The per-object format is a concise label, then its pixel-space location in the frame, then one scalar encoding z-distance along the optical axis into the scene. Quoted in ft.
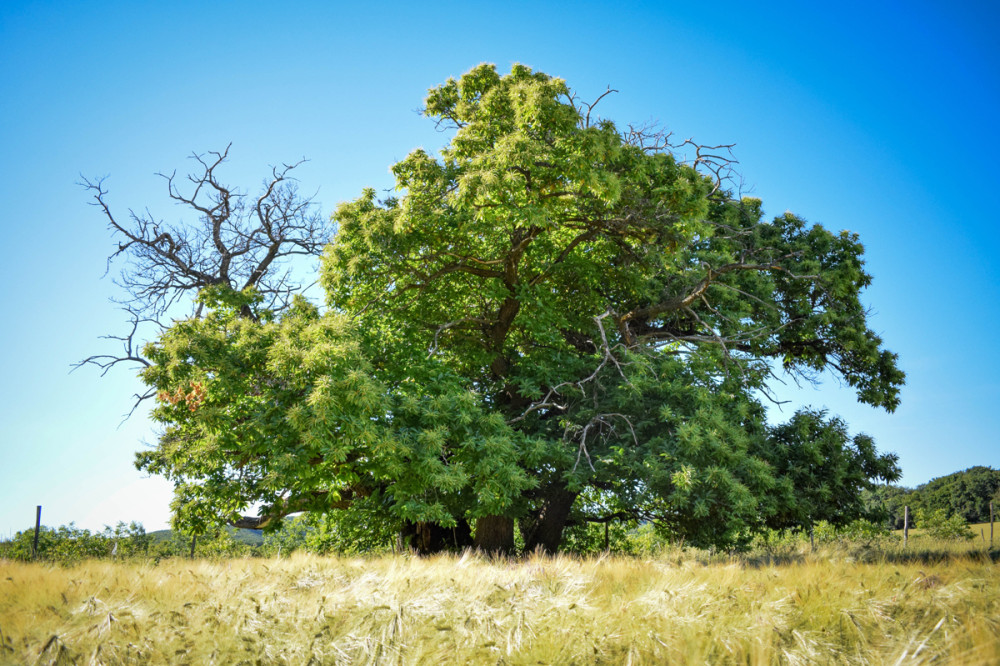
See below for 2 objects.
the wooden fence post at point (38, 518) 49.03
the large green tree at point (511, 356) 33.58
